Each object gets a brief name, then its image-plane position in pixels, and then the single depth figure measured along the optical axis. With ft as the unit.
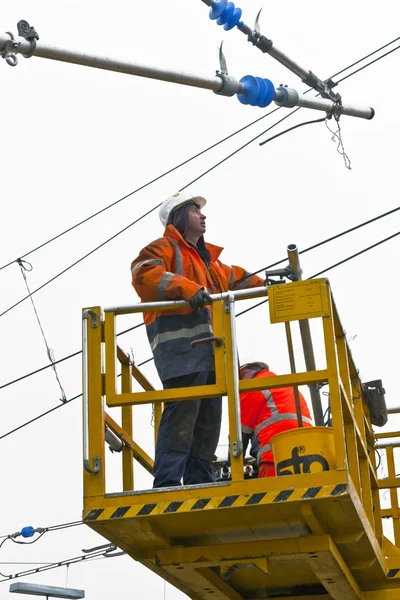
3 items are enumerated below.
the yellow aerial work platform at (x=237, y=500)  43.19
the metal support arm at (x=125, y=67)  45.21
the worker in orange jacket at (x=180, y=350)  47.11
